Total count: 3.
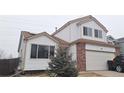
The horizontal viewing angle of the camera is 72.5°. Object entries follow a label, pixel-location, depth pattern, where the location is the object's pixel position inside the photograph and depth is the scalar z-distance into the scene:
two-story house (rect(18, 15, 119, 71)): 7.94
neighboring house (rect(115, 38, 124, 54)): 12.93
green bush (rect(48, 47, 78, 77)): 5.96
